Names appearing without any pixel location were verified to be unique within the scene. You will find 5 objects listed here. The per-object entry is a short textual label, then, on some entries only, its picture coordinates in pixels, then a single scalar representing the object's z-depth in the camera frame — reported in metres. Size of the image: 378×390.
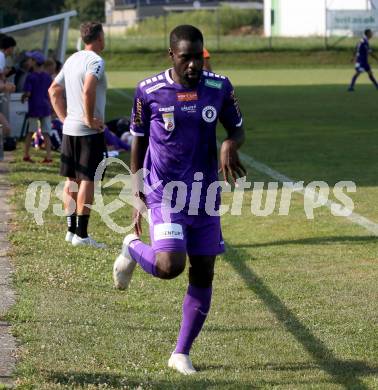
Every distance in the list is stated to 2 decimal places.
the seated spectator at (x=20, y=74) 22.16
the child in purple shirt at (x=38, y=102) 18.59
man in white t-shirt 10.70
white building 82.19
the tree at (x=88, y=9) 120.75
